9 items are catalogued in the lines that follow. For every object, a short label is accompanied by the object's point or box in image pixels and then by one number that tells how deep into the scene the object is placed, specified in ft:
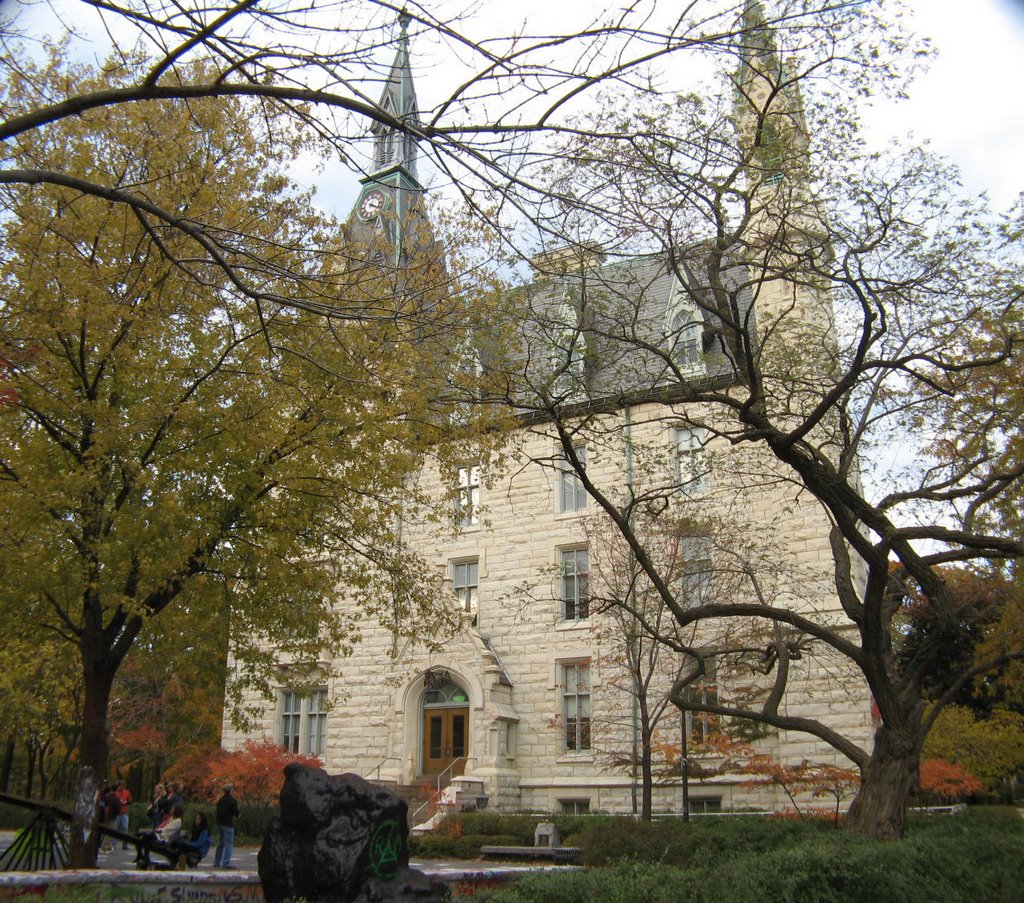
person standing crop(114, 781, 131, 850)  73.41
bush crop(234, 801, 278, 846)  80.28
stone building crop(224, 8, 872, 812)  71.05
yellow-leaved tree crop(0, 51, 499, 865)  38.29
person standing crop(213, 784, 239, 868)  57.77
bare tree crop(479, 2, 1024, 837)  37.42
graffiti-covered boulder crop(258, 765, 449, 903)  31.73
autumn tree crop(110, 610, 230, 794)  90.89
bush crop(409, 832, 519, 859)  66.13
